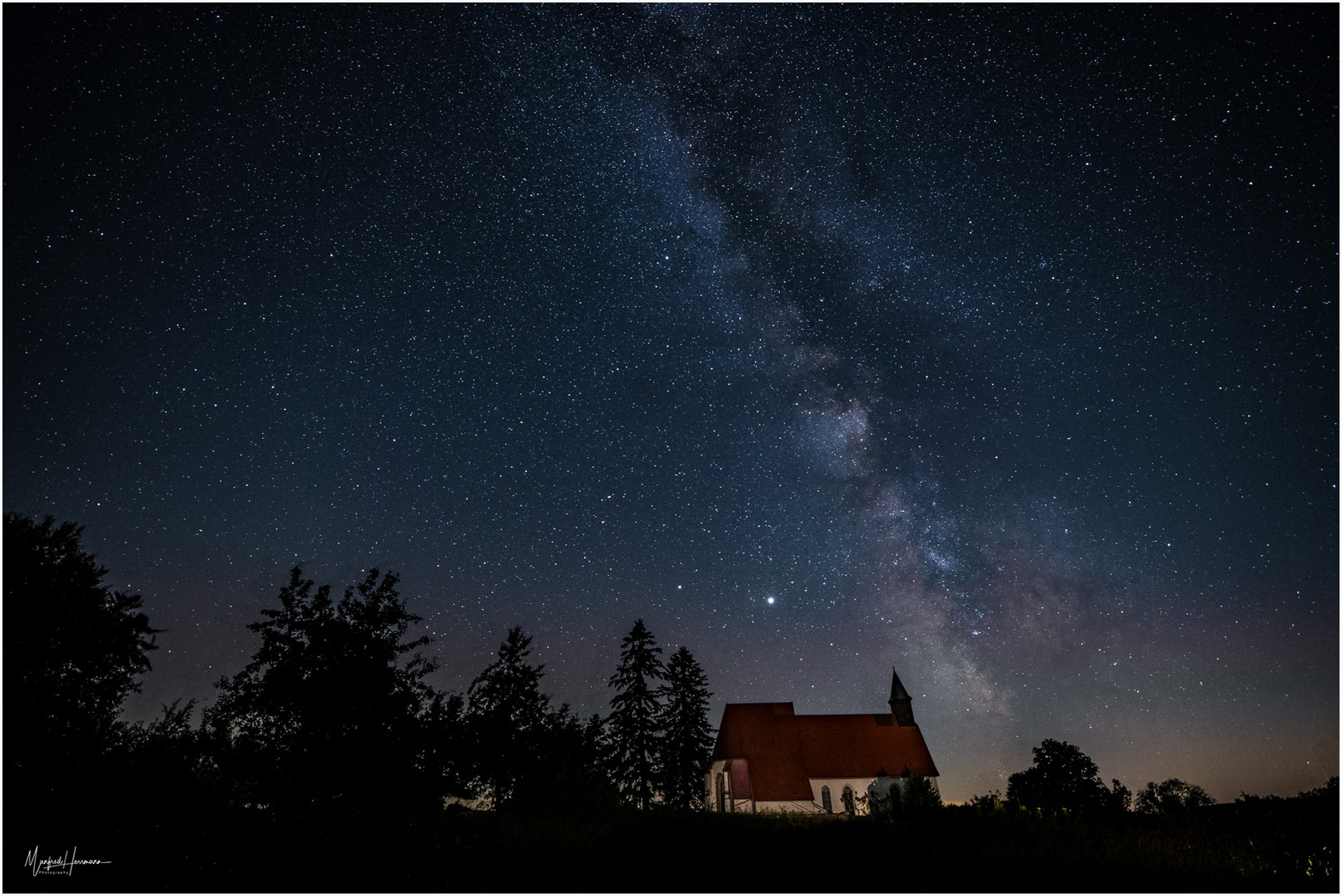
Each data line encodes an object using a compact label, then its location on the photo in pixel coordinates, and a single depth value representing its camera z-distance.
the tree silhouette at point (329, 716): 22.12
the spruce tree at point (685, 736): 40.91
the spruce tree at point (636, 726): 40.91
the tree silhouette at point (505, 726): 30.00
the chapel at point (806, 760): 47.47
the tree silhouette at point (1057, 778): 59.59
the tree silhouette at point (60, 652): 16.27
